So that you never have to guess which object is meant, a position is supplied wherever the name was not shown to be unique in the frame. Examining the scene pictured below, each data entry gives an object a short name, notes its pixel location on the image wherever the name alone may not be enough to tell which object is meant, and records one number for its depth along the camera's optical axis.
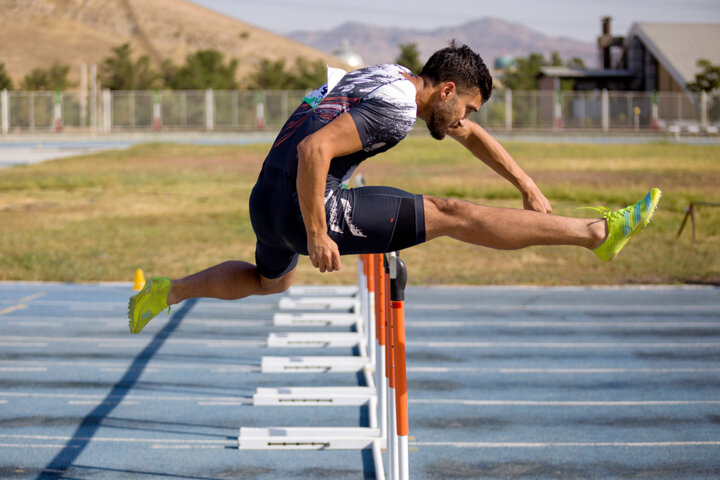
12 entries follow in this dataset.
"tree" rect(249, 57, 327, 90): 51.59
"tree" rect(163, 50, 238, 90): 50.53
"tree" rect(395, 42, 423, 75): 52.62
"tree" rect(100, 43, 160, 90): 50.31
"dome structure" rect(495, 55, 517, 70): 97.56
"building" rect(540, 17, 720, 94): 47.97
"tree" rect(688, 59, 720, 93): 41.47
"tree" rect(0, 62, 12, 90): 50.25
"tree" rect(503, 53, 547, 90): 52.59
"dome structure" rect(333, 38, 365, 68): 79.93
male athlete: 3.02
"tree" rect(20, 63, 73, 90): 50.61
